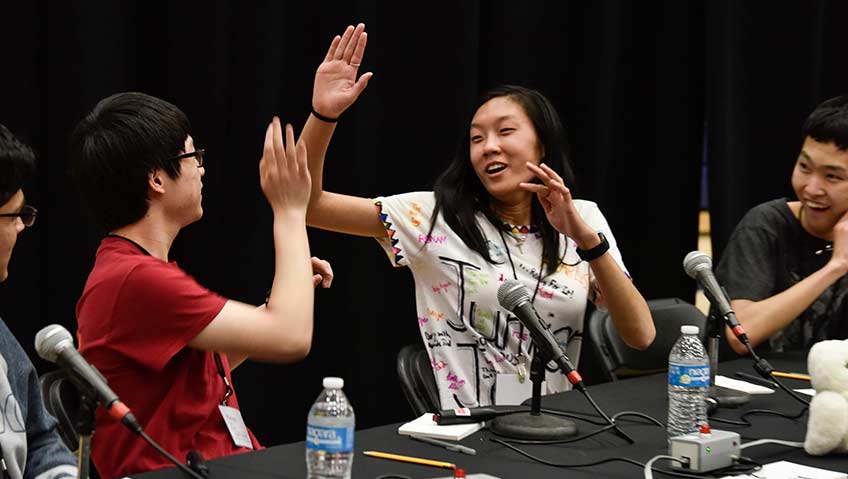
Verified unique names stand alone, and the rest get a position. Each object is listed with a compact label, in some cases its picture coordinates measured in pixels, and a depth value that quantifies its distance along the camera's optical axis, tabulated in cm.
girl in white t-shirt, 452
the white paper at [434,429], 389
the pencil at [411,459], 375
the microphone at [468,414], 394
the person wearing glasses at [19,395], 371
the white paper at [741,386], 436
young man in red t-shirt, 383
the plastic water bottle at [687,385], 403
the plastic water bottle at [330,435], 358
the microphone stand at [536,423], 391
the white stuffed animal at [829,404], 387
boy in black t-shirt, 471
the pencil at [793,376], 449
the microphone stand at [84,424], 348
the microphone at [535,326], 387
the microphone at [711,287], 410
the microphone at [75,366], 347
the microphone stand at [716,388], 416
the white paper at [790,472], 376
